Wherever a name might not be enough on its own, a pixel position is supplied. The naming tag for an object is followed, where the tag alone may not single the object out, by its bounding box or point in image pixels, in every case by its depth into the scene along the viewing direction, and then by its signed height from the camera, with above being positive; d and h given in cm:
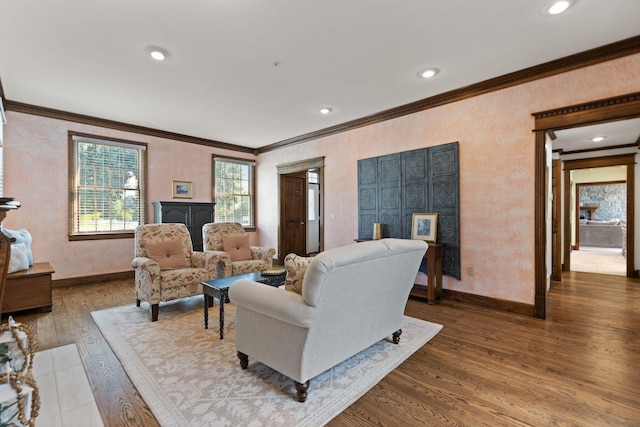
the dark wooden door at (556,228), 470 -24
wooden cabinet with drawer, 317 -84
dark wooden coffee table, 264 -68
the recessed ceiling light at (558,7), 210 +152
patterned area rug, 165 -112
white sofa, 162 -60
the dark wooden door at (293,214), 630 +1
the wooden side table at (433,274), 356 -74
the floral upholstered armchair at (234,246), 405 -46
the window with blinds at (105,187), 455 +46
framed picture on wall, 550 +49
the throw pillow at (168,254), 347 -48
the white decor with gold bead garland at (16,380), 123 -74
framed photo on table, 378 -16
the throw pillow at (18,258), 330 -50
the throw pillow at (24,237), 351 -28
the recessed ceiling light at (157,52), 266 +152
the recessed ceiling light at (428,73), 311 +153
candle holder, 422 -25
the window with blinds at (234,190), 623 +54
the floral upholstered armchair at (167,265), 310 -60
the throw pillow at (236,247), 411 -46
